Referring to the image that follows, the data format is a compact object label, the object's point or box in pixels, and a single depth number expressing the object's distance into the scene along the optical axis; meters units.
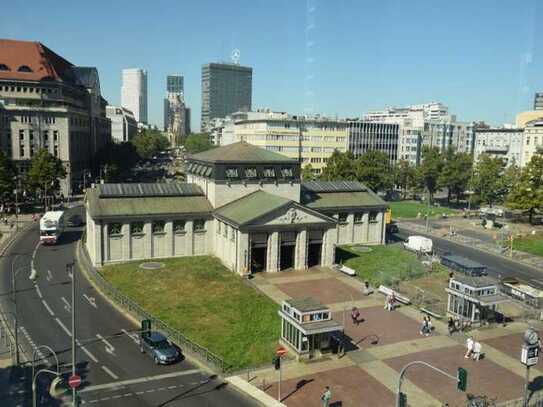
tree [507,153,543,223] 103.33
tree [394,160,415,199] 148.75
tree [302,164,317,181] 144.38
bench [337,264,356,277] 64.56
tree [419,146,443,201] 138.50
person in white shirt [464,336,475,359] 42.06
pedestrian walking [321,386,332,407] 32.91
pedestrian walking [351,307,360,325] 48.66
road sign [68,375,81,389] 28.92
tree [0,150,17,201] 98.25
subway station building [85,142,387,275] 63.94
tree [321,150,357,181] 127.25
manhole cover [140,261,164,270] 64.46
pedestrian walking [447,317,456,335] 47.55
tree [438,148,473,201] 134.62
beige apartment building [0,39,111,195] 125.38
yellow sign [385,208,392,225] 94.38
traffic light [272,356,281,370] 38.22
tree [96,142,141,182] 154.25
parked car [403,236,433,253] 80.19
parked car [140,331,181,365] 39.31
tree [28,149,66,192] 109.81
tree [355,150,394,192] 127.88
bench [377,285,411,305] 55.12
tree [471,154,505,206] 124.00
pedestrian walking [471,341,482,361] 41.69
